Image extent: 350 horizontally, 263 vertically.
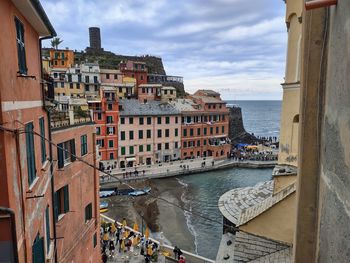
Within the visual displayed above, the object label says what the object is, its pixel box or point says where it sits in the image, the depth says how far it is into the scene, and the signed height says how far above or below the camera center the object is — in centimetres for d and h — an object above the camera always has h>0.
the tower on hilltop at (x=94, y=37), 11319 +2162
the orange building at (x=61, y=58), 6950 +861
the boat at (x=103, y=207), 3578 -1345
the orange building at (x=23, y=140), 513 -93
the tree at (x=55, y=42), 7584 +1317
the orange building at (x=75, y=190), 1255 -454
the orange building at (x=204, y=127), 5644 -596
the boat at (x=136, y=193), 4101 -1317
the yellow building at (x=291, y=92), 1215 +16
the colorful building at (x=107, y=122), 4706 -426
